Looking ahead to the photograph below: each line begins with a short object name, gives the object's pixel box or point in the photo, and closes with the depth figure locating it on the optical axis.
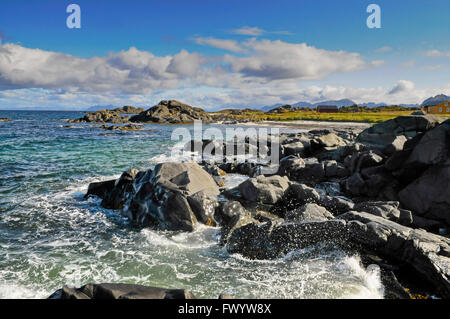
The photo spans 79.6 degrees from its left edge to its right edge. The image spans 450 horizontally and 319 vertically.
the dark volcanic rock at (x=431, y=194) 11.97
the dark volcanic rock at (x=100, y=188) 16.96
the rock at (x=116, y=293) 5.86
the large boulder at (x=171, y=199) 12.18
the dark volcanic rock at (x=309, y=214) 10.95
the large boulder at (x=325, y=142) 28.64
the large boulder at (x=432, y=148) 13.05
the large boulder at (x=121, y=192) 15.17
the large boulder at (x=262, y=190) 13.61
